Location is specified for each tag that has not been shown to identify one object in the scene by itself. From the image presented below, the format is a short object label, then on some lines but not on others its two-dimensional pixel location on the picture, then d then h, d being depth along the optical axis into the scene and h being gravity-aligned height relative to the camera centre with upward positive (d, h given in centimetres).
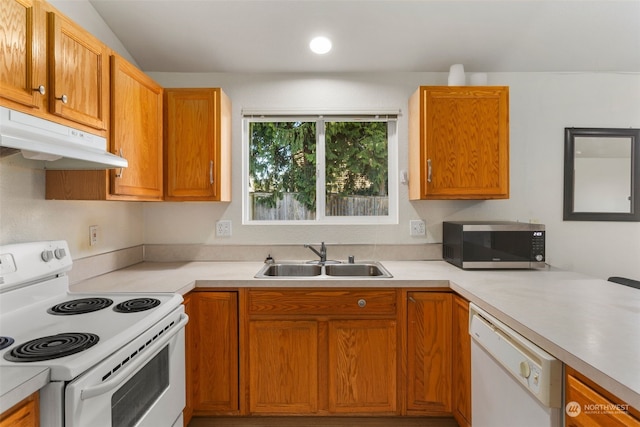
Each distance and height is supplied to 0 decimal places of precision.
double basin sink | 229 -40
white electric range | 88 -40
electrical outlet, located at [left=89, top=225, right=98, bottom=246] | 188 -13
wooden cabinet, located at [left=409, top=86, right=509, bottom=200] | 209 +45
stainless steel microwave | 201 -21
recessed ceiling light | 214 +111
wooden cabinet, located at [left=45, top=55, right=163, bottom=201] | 159 +35
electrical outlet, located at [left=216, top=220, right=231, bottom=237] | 244 -12
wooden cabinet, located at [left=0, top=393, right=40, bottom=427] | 75 -48
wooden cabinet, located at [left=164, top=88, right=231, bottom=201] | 211 +45
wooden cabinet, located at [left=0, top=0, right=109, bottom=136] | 111 +57
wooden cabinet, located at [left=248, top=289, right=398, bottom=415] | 182 -76
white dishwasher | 97 -58
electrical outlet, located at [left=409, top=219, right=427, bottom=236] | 243 -12
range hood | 104 +26
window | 252 +31
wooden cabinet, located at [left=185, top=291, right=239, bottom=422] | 181 -77
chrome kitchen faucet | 229 -28
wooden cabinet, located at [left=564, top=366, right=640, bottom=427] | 76 -49
